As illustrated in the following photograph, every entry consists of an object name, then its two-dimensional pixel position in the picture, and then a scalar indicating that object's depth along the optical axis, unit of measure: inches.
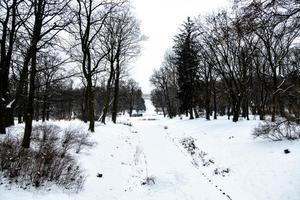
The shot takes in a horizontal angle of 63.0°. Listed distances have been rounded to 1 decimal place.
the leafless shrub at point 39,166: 247.3
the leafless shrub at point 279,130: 428.5
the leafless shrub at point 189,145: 611.5
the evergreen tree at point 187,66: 1318.9
